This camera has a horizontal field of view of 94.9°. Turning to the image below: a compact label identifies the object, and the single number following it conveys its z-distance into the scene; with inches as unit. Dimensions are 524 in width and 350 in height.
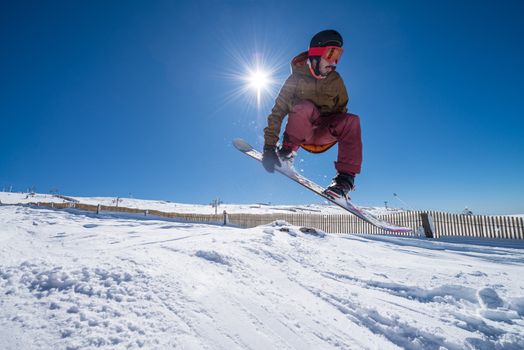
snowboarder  91.6
